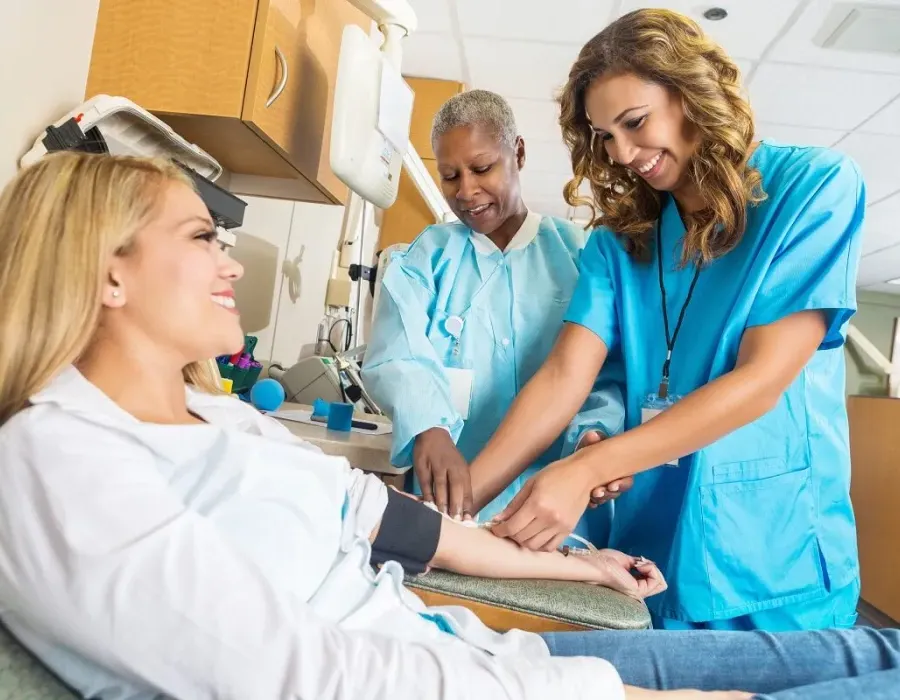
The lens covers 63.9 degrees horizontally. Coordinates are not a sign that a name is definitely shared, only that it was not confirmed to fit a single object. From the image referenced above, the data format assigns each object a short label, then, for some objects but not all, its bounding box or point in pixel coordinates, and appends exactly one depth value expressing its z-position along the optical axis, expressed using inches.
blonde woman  22.2
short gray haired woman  57.4
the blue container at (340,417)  67.7
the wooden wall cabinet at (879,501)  141.6
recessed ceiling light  112.0
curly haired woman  41.9
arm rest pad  37.2
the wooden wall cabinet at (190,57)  57.0
